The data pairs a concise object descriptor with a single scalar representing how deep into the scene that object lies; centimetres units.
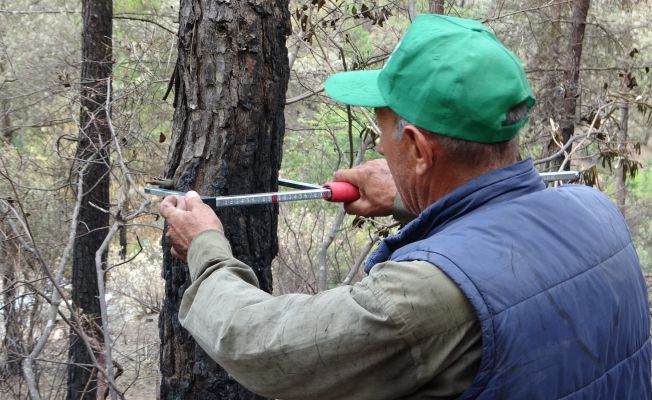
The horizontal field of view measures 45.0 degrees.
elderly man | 144
